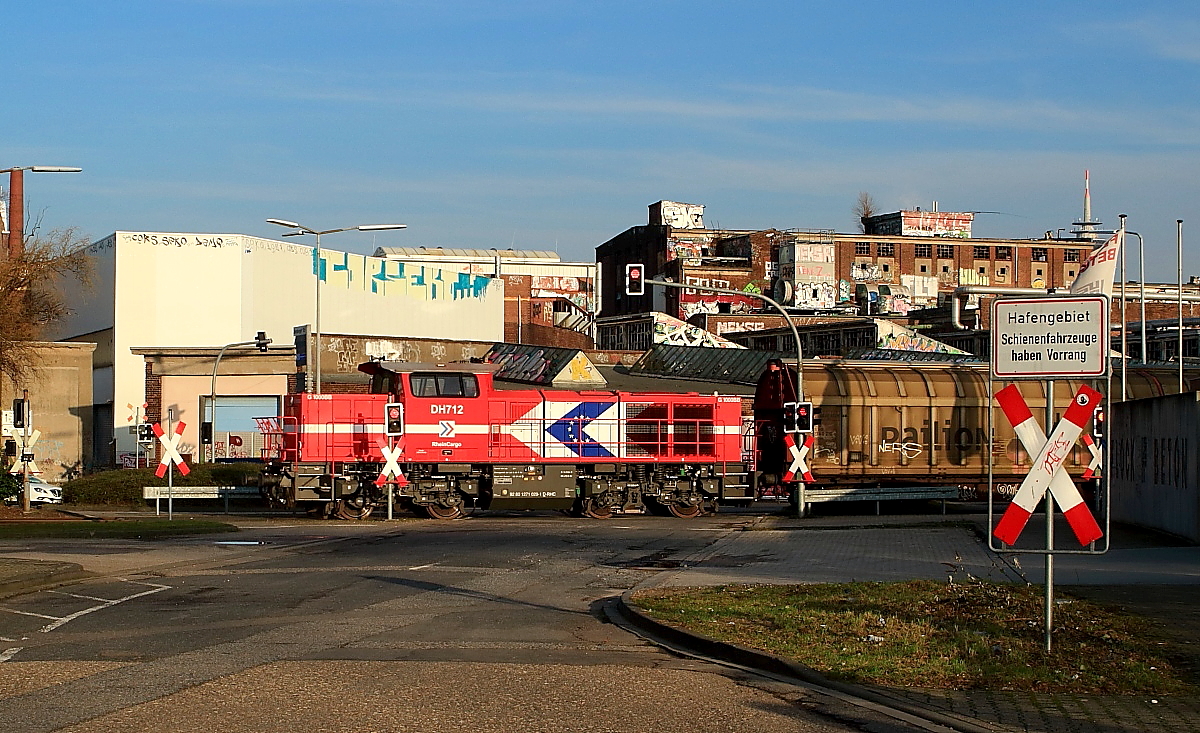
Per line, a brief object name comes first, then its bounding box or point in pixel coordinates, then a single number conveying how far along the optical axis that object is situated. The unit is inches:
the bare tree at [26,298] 1663.4
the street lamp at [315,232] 1609.3
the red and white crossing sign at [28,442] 1386.6
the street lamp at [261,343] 1872.3
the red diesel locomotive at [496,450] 1269.7
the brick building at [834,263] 4116.6
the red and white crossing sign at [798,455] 1284.4
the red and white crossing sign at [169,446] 1266.0
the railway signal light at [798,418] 1248.8
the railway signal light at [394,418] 1197.1
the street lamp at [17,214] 1775.2
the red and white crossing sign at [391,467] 1232.8
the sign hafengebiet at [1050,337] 435.2
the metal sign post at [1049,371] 428.5
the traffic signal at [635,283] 1402.6
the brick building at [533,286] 4001.0
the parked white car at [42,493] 1785.2
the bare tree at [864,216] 4753.9
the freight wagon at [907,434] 1332.4
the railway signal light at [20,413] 1311.5
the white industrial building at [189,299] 2596.0
